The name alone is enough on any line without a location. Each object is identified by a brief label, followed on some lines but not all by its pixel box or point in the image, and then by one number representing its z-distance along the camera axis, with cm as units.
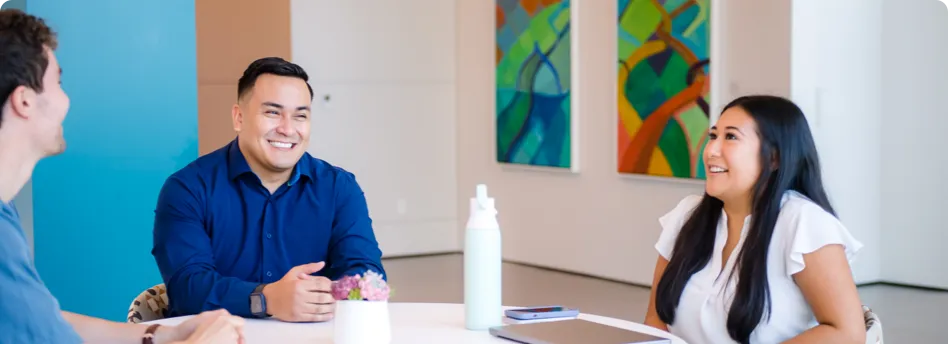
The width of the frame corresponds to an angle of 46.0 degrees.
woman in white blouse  230
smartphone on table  218
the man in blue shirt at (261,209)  256
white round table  203
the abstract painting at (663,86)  605
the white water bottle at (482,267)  200
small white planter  190
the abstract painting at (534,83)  702
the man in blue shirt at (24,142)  155
